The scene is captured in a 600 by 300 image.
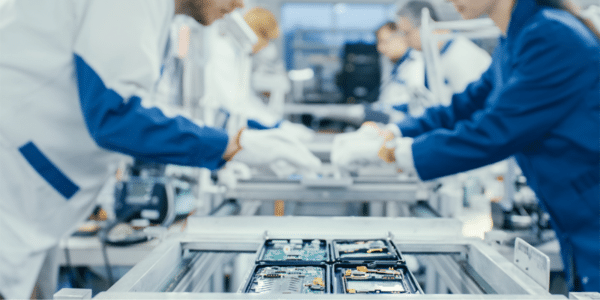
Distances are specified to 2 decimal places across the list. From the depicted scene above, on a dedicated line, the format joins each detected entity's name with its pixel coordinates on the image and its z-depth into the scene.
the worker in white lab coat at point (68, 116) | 0.87
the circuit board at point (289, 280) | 0.62
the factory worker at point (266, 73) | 2.41
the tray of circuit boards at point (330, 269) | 0.62
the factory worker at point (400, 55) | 3.42
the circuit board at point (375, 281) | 0.61
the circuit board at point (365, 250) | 0.74
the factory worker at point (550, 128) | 0.97
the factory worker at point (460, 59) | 2.51
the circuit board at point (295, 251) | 0.76
